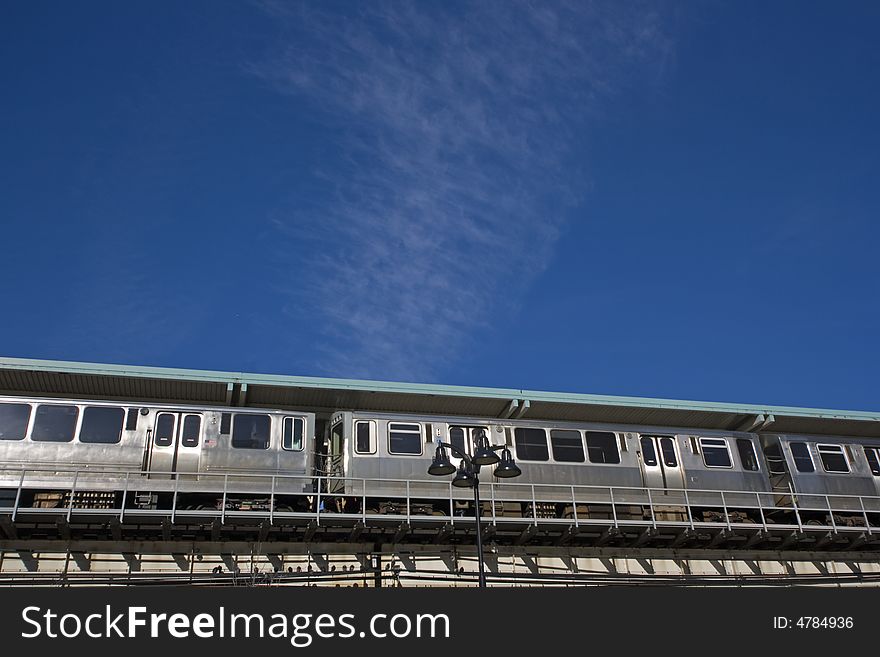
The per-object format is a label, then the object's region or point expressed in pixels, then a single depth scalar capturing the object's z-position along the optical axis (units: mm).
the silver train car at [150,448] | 20609
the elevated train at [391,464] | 20891
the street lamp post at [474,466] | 16108
